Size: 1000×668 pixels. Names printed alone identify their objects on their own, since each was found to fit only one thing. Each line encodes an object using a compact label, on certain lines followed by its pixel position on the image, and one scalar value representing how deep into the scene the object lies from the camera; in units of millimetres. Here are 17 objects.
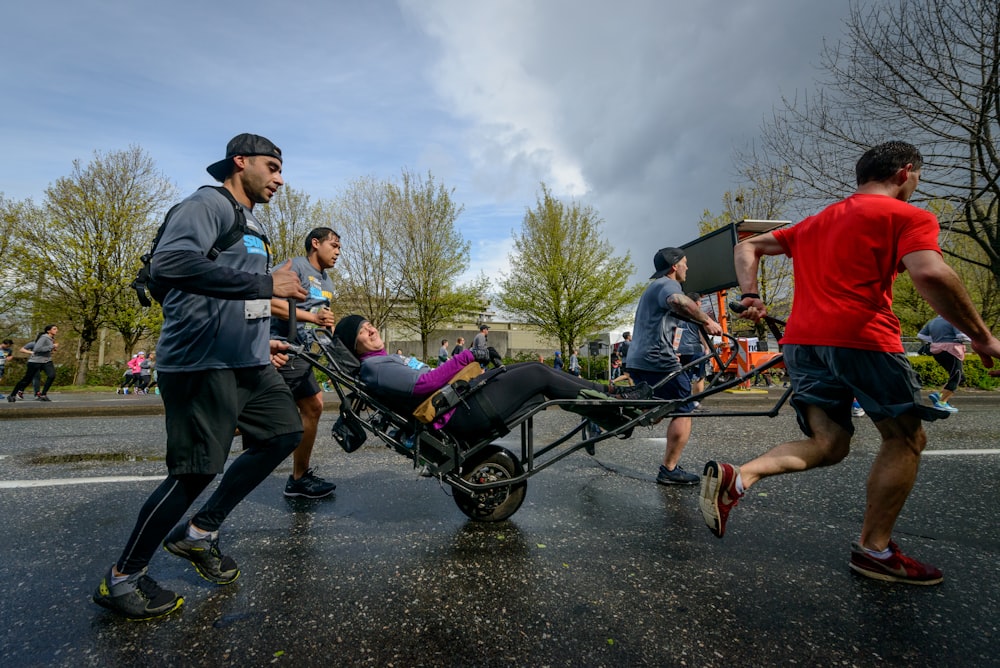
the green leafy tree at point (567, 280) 24547
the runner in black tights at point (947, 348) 7559
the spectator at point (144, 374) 16719
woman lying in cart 2729
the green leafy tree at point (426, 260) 22891
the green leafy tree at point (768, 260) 20266
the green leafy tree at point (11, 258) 20438
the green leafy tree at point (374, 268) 22594
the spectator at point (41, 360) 11965
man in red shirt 2188
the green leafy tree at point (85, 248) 20312
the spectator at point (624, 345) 16441
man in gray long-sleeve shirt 1946
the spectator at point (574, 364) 21461
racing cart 2707
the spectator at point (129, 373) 16452
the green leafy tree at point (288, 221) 22766
